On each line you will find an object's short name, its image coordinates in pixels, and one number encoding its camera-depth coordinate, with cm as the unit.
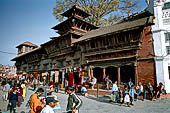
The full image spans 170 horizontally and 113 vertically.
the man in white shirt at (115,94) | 1095
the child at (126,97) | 969
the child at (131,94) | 1010
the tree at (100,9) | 2440
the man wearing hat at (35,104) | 493
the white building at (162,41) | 1226
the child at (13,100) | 756
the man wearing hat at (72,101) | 464
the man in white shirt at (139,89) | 1196
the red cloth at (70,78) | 1771
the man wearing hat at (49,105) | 384
